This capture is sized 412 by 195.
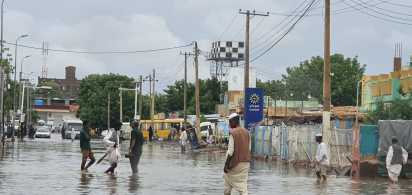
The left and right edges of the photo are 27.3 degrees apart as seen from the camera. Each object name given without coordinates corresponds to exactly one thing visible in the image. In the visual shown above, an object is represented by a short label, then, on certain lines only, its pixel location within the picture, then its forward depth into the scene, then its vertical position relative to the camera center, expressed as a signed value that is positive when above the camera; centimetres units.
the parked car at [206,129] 7056 -79
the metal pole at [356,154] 2847 -112
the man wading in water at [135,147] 2562 -86
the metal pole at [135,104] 11581 +204
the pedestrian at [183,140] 5141 -126
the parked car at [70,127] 8702 -94
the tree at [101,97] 12306 +320
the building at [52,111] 18704 +160
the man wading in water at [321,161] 2602 -123
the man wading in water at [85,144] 2594 -78
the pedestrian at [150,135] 7994 -151
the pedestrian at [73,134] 7966 -151
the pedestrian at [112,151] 2539 -97
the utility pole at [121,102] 11679 +227
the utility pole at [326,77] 3278 +173
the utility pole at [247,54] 4903 +385
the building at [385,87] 4892 +221
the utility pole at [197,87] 6345 +256
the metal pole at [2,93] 6171 +181
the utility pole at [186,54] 8481 +654
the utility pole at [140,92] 11282 +362
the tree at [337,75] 9500 +519
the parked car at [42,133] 9131 -164
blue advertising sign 4322 +76
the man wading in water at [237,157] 1455 -64
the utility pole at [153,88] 10247 +419
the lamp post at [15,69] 7457 +440
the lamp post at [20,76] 9600 +481
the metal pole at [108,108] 11556 +141
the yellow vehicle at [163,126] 9038 -79
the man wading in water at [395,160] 2631 -120
